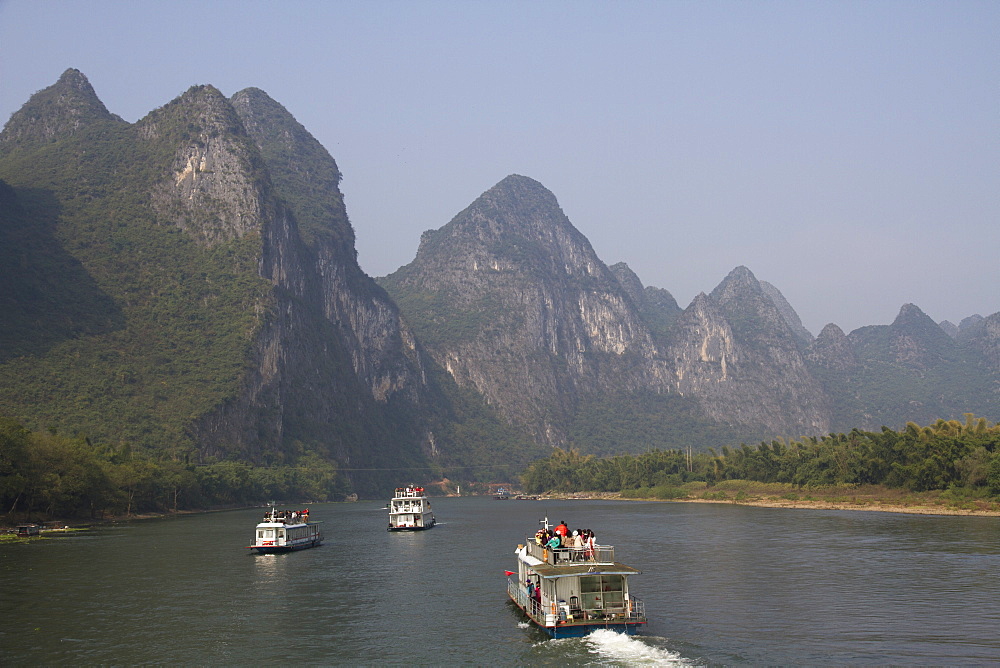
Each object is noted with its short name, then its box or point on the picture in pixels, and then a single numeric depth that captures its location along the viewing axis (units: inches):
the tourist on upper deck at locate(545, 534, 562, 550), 1785.3
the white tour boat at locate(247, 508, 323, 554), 3243.1
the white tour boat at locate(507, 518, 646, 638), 1590.8
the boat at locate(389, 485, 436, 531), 4345.5
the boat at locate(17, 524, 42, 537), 3662.2
